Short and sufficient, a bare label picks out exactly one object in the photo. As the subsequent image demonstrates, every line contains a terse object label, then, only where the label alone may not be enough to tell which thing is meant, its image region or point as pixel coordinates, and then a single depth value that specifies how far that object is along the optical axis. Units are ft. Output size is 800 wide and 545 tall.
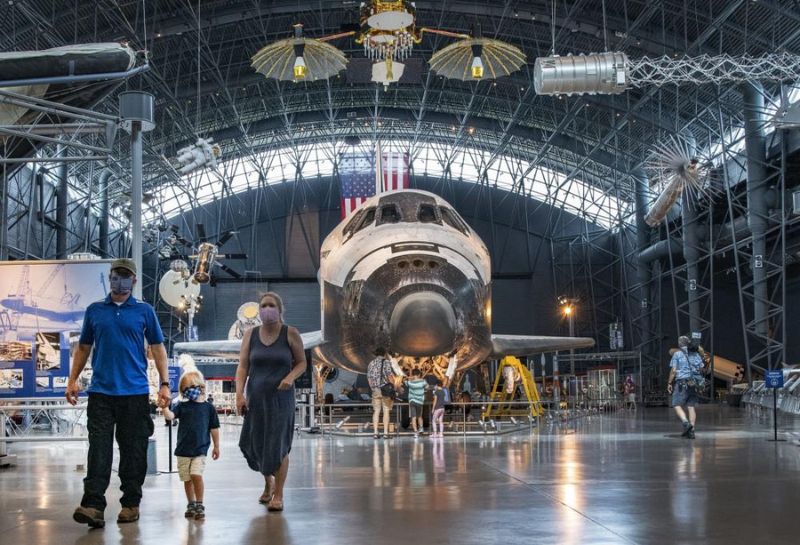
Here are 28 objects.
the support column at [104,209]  121.29
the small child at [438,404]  39.55
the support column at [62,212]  104.27
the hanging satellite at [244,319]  95.51
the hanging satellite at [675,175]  84.07
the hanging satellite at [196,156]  86.69
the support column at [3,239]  74.08
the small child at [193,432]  15.47
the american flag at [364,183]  79.51
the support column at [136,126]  24.22
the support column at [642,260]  122.83
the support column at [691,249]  104.78
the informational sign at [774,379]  39.65
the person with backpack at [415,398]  39.45
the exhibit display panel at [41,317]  25.50
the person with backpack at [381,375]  37.45
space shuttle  34.60
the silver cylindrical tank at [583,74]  47.75
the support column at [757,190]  86.07
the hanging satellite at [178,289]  97.60
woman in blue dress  16.12
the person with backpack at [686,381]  34.99
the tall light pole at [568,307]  121.49
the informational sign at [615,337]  122.76
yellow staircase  57.21
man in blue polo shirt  15.05
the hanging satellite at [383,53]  49.65
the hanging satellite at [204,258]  91.97
